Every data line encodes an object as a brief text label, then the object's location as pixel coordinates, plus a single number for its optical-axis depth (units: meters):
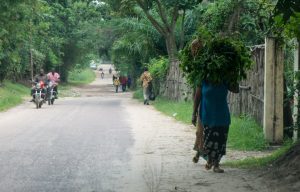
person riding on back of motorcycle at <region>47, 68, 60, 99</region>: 28.02
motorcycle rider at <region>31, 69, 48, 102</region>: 25.67
